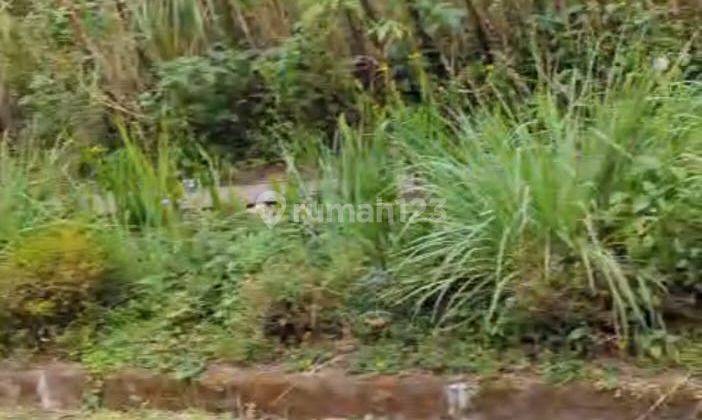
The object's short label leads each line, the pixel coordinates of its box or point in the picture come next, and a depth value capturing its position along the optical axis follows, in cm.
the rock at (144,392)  508
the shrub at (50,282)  531
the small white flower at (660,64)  579
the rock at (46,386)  522
